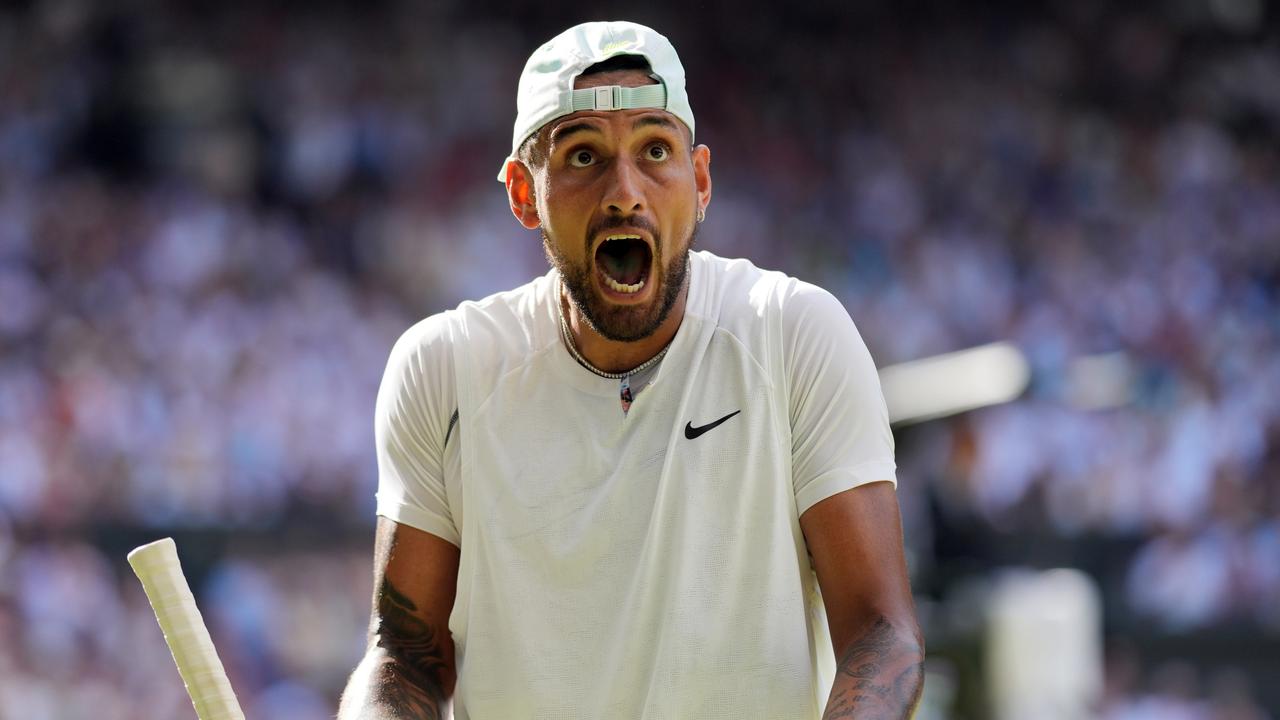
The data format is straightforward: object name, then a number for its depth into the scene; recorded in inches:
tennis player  218.5
